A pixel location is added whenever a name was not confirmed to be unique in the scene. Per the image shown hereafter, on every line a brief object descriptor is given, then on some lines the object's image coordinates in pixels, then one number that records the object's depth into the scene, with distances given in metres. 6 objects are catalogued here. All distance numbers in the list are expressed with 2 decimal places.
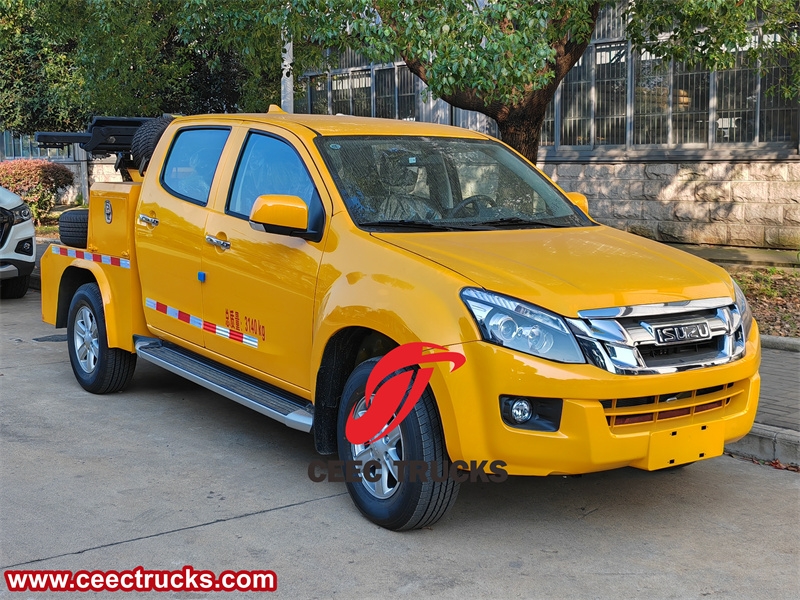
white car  11.56
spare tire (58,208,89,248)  7.47
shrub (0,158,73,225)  20.16
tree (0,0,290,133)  10.23
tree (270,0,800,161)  8.10
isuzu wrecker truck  4.09
